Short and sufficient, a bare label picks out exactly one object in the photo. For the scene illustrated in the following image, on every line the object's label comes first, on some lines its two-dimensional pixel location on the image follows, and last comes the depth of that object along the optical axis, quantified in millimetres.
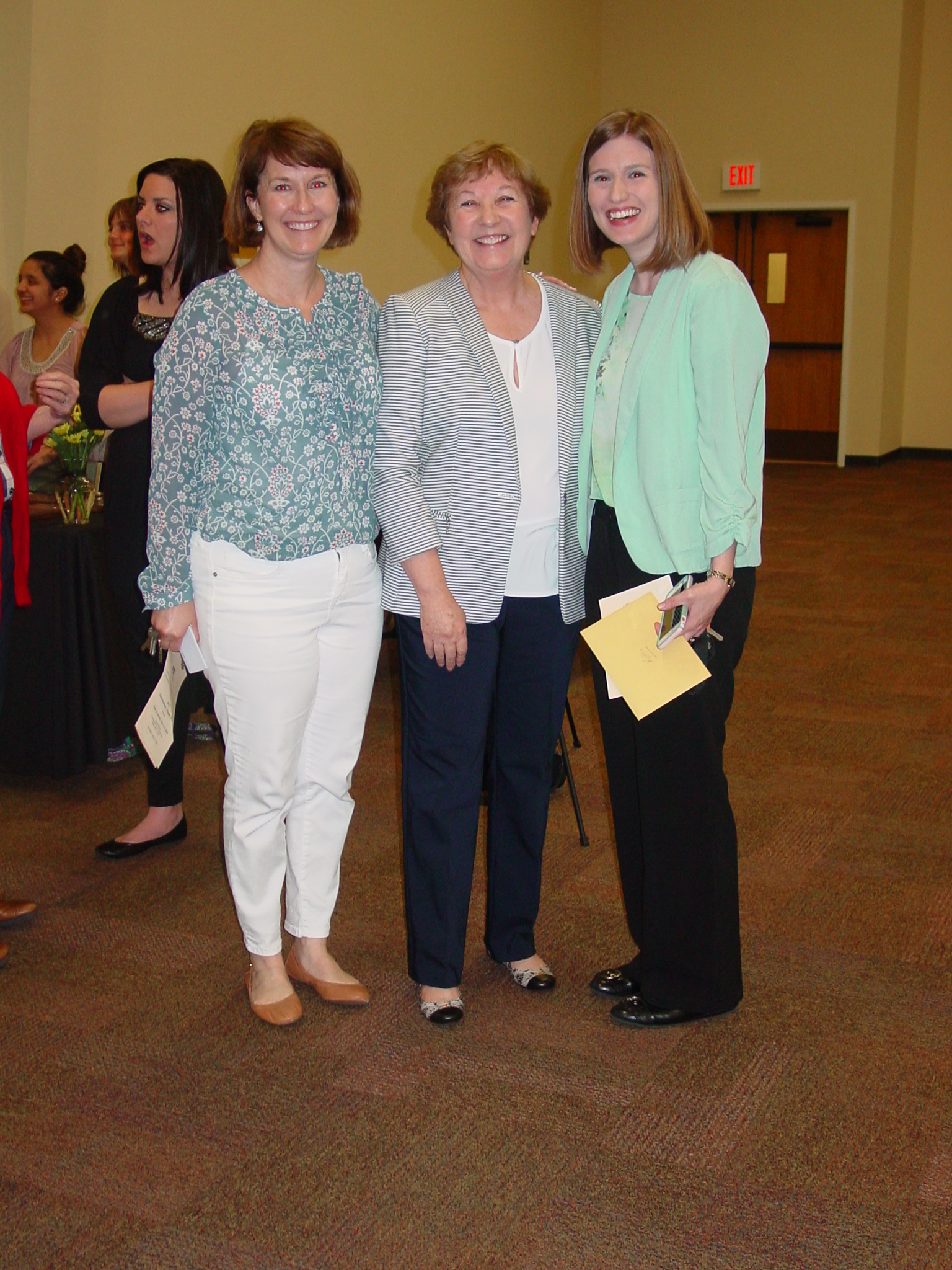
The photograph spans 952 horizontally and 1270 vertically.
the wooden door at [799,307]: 11383
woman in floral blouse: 2098
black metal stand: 3242
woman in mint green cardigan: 2039
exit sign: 11227
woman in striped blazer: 2152
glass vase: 3824
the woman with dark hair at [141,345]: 2850
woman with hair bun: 4758
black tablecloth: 3729
